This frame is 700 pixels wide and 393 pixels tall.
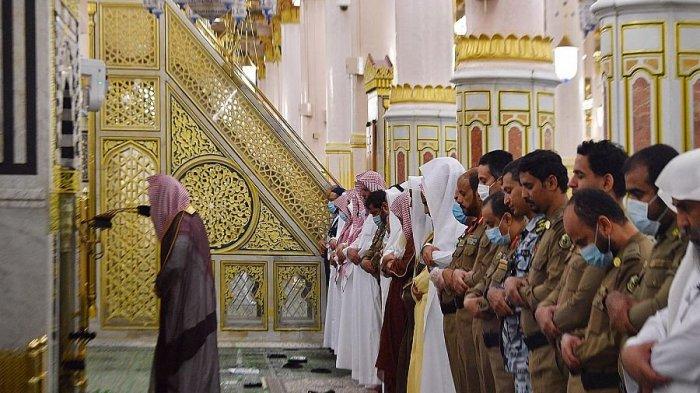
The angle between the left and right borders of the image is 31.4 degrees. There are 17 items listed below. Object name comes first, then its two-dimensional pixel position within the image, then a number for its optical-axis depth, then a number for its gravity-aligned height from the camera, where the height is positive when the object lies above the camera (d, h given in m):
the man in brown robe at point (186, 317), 6.76 -0.64
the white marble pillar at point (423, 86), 11.67 +1.03
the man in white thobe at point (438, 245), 6.97 -0.28
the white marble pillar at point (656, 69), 5.96 +0.60
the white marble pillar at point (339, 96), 18.92 +1.55
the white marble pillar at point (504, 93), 9.16 +0.76
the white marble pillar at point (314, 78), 24.02 +2.37
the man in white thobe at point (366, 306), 9.48 -0.85
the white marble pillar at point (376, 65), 14.57 +1.58
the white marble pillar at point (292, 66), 27.47 +2.91
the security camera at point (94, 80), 10.78 +1.05
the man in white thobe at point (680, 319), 3.48 -0.36
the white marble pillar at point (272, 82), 35.31 +3.59
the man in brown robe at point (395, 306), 7.82 -0.72
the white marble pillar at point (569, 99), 14.45 +1.13
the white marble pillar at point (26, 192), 6.27 +0.04
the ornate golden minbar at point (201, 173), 12.27 +0.26
